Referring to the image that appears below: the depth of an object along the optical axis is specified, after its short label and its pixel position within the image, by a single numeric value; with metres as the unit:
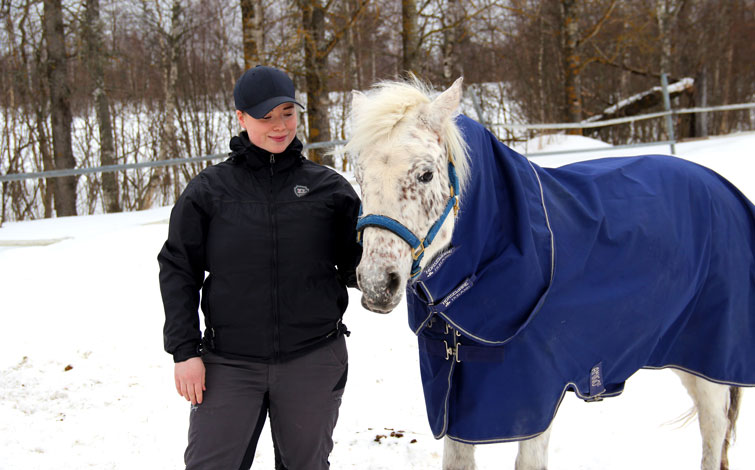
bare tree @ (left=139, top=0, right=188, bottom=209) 12.78
